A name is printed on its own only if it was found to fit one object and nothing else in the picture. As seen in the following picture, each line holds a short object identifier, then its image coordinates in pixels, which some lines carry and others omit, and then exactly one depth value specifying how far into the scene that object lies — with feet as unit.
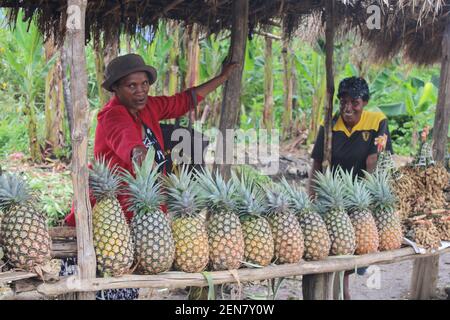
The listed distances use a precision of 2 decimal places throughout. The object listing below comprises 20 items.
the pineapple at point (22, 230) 9.74
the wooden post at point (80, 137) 9.88
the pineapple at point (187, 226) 10.89
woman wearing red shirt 12.44
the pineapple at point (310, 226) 12.27
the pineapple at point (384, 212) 13.51
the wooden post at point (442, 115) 17.36
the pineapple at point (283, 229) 11.80
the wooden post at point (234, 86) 16.13
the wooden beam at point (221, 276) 10.16
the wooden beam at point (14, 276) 9.55
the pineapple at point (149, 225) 10.61
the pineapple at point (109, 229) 10.32
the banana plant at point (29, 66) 26.94
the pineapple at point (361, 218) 13.01
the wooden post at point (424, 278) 19.56
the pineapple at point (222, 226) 11.22
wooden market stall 10.01
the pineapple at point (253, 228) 11.53
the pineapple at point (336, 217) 12.63
